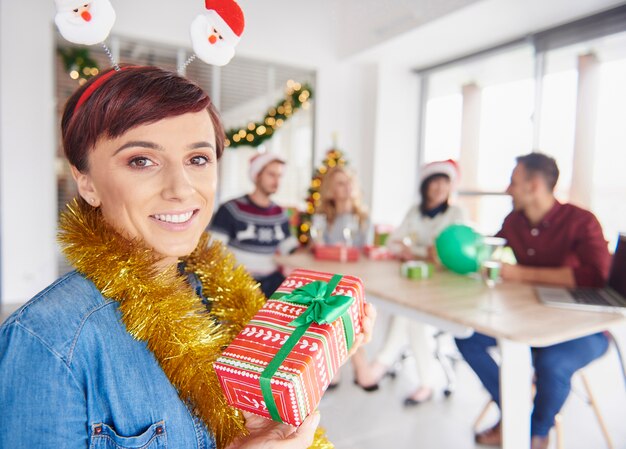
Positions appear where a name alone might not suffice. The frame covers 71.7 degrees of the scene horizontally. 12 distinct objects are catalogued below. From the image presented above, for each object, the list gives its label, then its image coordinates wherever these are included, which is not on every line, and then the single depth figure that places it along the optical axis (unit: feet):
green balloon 6.96
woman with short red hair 1.94
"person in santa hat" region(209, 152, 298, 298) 9.82
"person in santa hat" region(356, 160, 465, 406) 8.77
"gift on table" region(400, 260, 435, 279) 7.25
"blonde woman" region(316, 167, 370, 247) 11.00
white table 4.66
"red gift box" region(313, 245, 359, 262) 8.84
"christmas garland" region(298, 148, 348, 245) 16.39
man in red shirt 5.84
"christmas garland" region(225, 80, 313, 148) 16.42
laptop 5.45
